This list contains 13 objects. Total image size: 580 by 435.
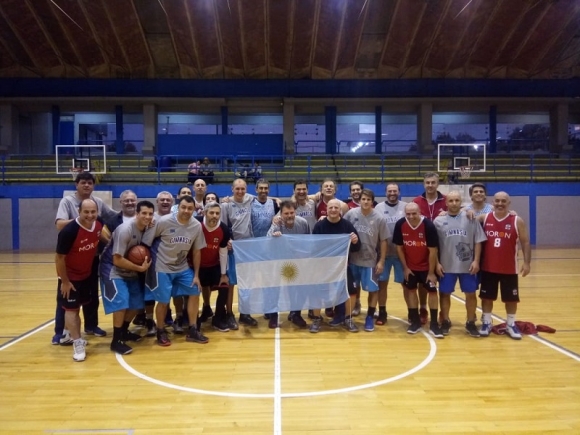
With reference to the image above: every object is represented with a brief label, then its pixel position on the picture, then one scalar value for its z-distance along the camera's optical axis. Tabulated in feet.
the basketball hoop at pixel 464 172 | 57.26
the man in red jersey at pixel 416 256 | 19.51
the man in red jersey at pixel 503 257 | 19.12
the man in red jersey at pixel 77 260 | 16.99
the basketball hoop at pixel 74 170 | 55.26
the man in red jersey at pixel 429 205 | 21.20
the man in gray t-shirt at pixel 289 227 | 21.16
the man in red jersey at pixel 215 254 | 19.97
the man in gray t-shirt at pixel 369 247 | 20.62
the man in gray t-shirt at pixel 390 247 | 21.33
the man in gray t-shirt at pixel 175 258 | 18.54
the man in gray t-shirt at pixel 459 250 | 19.57
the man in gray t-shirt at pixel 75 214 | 18.80
